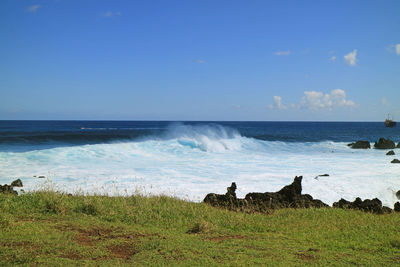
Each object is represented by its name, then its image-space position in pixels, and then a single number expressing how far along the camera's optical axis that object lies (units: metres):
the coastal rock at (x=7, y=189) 12.51
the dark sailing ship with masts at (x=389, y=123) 95.28
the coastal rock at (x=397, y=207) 11.51
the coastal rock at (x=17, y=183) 16.09
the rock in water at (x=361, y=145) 43.44
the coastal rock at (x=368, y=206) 10.76
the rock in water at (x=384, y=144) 42.53
